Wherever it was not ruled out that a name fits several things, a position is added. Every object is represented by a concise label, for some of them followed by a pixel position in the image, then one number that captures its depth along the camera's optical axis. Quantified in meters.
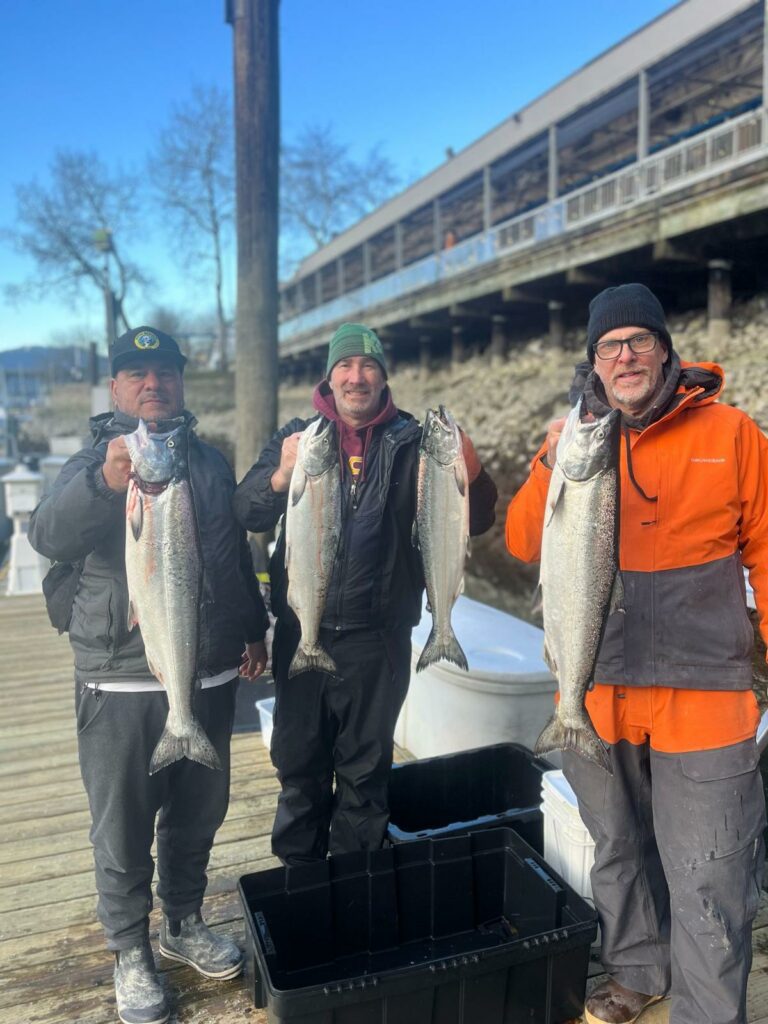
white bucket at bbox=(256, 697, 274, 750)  4.23
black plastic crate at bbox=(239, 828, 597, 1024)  2.08
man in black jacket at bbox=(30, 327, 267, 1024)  2.35
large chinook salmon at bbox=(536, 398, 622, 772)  2.07
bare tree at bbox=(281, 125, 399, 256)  42.16
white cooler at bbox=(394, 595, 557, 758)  3.69
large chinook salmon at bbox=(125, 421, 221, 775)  2.22
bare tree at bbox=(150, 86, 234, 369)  34.84
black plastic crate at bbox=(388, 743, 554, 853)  3.32
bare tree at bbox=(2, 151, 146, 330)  33.34
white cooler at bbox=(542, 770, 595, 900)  2.65
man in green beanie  2.74
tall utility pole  4.75
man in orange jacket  2.10
